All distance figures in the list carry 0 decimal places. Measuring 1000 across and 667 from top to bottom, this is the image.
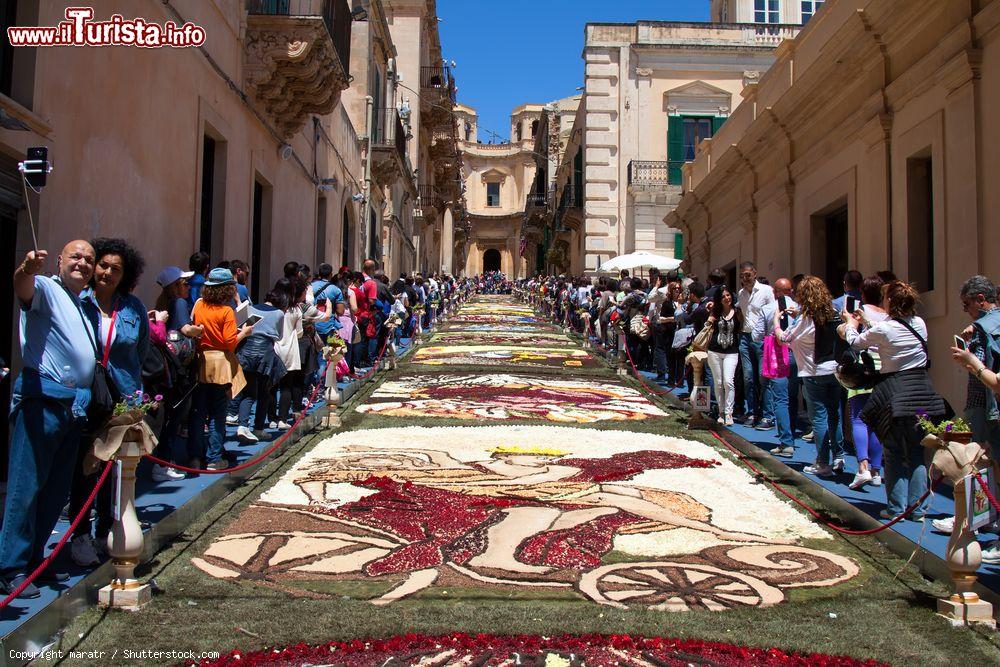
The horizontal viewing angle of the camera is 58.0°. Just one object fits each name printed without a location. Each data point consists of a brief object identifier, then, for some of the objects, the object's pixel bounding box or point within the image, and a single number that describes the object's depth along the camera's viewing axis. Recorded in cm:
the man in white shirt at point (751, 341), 1088
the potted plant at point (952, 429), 500
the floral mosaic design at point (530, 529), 526
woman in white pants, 1098
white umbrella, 2637
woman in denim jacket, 545
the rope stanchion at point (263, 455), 612
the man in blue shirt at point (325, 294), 1281
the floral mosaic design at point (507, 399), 1197
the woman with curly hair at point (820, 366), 815
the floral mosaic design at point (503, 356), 1842
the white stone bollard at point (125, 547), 473
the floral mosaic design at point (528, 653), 409
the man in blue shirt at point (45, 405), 473
